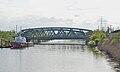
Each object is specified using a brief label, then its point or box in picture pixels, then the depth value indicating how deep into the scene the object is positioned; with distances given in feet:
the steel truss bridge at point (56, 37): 598.75
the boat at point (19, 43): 426.10
